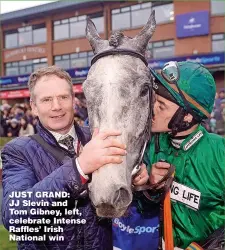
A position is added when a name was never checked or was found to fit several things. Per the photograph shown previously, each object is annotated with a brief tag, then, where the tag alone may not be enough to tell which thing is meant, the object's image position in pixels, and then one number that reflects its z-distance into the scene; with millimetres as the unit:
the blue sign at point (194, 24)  11991
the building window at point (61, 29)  8600
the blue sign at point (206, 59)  10316
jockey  1205
